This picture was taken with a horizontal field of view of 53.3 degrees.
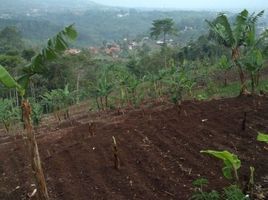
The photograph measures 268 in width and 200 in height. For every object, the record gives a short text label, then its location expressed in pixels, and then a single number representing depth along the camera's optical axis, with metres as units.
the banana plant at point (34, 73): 4.18
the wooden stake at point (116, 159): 5.60
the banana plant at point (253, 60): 8.93
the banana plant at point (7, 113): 10.46
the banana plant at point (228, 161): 4.12
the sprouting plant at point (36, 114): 10.29
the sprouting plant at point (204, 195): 4.33
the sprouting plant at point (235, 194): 4.13
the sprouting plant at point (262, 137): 3.99
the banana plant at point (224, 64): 11.66
